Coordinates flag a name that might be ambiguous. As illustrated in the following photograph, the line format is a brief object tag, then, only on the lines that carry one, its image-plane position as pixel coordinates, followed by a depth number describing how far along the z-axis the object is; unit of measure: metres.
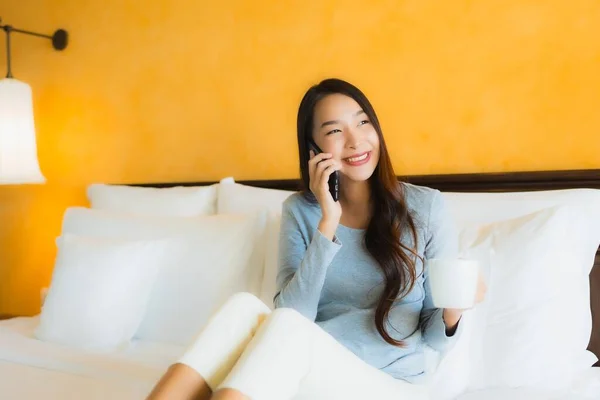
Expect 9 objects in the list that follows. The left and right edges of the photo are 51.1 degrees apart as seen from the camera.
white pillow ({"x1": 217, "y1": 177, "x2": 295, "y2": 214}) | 2.11
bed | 1.44
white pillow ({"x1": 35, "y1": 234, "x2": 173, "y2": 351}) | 1.90
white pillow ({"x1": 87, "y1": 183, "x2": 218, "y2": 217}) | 2.27
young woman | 1.19
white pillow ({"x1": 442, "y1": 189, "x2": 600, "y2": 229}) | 1.65
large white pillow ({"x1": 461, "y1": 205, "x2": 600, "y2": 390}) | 1.46
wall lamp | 2.67
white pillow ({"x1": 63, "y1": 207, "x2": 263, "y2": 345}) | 1.93
